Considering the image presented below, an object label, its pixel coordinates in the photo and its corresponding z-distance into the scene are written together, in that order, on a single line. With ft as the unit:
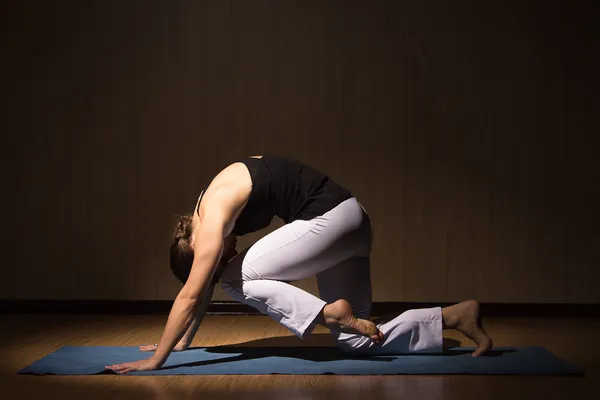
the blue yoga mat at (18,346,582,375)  9.36
